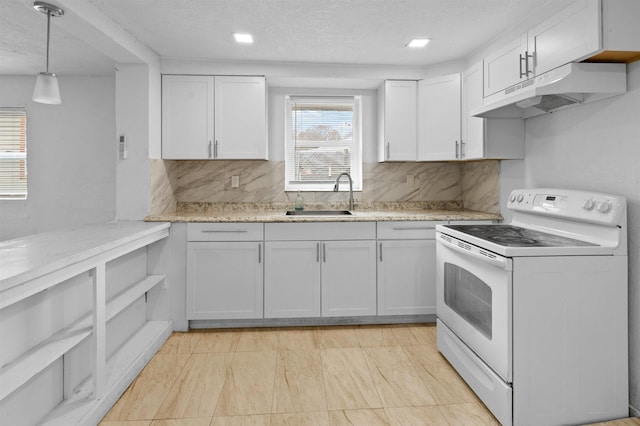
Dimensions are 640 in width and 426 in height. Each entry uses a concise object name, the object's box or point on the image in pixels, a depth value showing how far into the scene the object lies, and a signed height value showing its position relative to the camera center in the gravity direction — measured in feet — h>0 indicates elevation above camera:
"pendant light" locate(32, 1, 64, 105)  6.87 +2.33
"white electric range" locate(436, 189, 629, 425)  5.45 -1.77
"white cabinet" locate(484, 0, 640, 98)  5.53 +2.96
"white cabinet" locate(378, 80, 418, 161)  10.71 +2.71
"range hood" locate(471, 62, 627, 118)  6.00 +2.13
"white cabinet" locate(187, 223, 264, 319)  9.44 -1.60
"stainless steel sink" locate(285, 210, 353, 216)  11.31 -0.06
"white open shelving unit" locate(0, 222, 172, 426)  4.54 -1.88
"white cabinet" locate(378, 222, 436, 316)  9.70 -1.56
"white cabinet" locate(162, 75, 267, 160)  10.19 +2.66
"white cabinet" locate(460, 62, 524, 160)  8.82 +1.90
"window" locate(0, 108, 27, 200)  11.73 +1.85
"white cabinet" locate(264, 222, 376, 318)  9.52 -1.58
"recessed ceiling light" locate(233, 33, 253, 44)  8.59 +4.17
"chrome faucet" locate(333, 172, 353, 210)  11.35 +0.74
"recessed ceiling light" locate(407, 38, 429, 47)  8.84 +4.21
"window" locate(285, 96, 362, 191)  12.10 +2.28
